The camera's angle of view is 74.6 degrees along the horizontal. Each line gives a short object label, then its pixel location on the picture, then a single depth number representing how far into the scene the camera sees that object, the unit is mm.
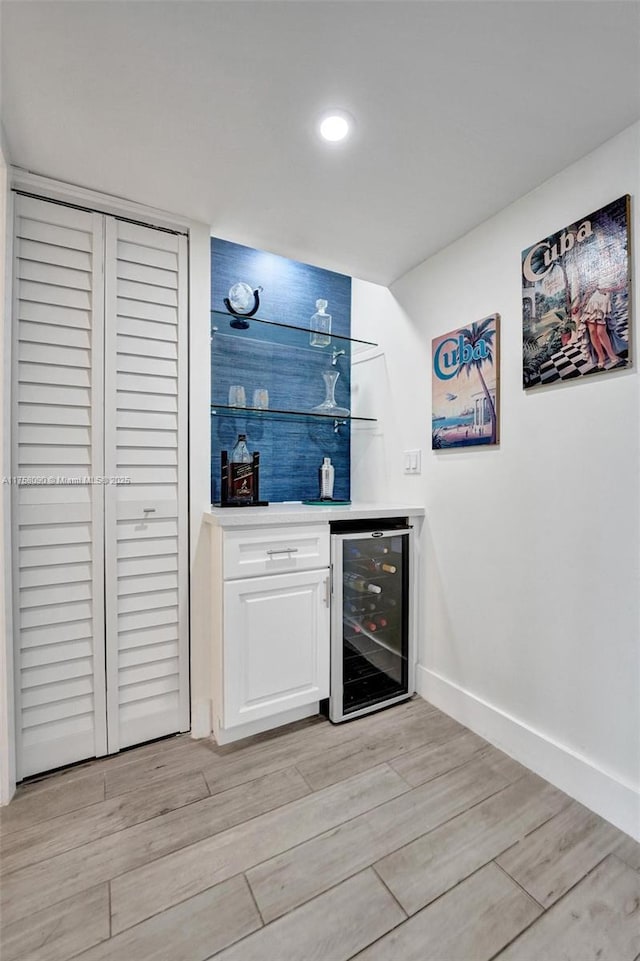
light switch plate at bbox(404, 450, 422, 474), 2264
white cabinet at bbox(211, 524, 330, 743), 1766
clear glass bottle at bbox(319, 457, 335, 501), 2521
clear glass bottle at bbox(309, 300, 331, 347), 2488
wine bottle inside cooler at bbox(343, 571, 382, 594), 2127
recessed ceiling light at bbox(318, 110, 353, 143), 1334
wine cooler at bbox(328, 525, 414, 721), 2033
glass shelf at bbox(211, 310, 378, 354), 2221
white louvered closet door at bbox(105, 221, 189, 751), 1762
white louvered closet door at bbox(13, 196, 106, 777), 1610
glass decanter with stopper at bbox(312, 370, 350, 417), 2543
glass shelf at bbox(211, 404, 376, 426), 2249
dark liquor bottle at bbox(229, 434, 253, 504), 2111
